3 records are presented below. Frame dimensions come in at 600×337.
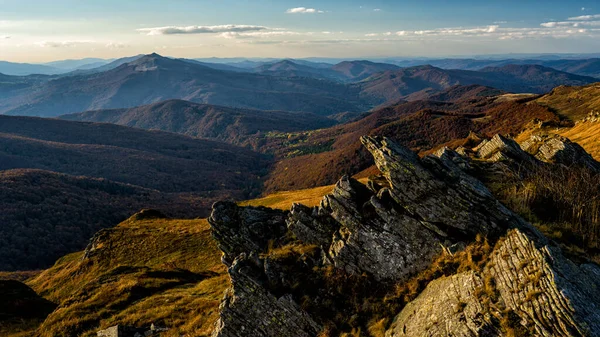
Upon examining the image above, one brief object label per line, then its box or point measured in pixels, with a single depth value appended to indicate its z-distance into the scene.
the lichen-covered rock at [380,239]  23.36
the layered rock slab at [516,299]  15.45
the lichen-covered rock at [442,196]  21.58
